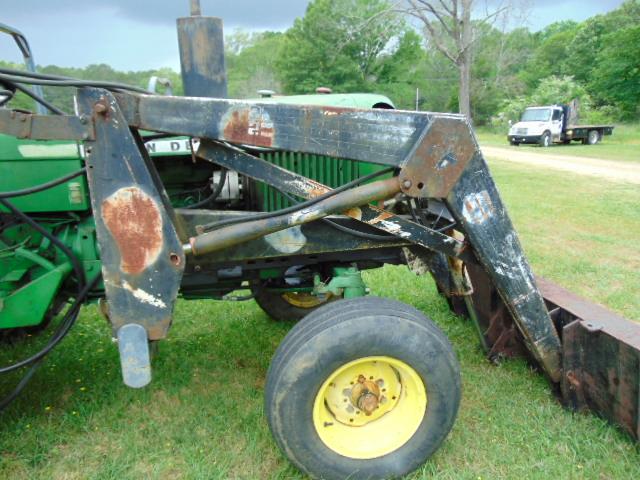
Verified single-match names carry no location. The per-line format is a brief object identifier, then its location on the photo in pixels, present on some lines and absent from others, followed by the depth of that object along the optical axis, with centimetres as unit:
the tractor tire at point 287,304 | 373
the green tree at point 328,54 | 3891
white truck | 2295
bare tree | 1811
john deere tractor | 198
